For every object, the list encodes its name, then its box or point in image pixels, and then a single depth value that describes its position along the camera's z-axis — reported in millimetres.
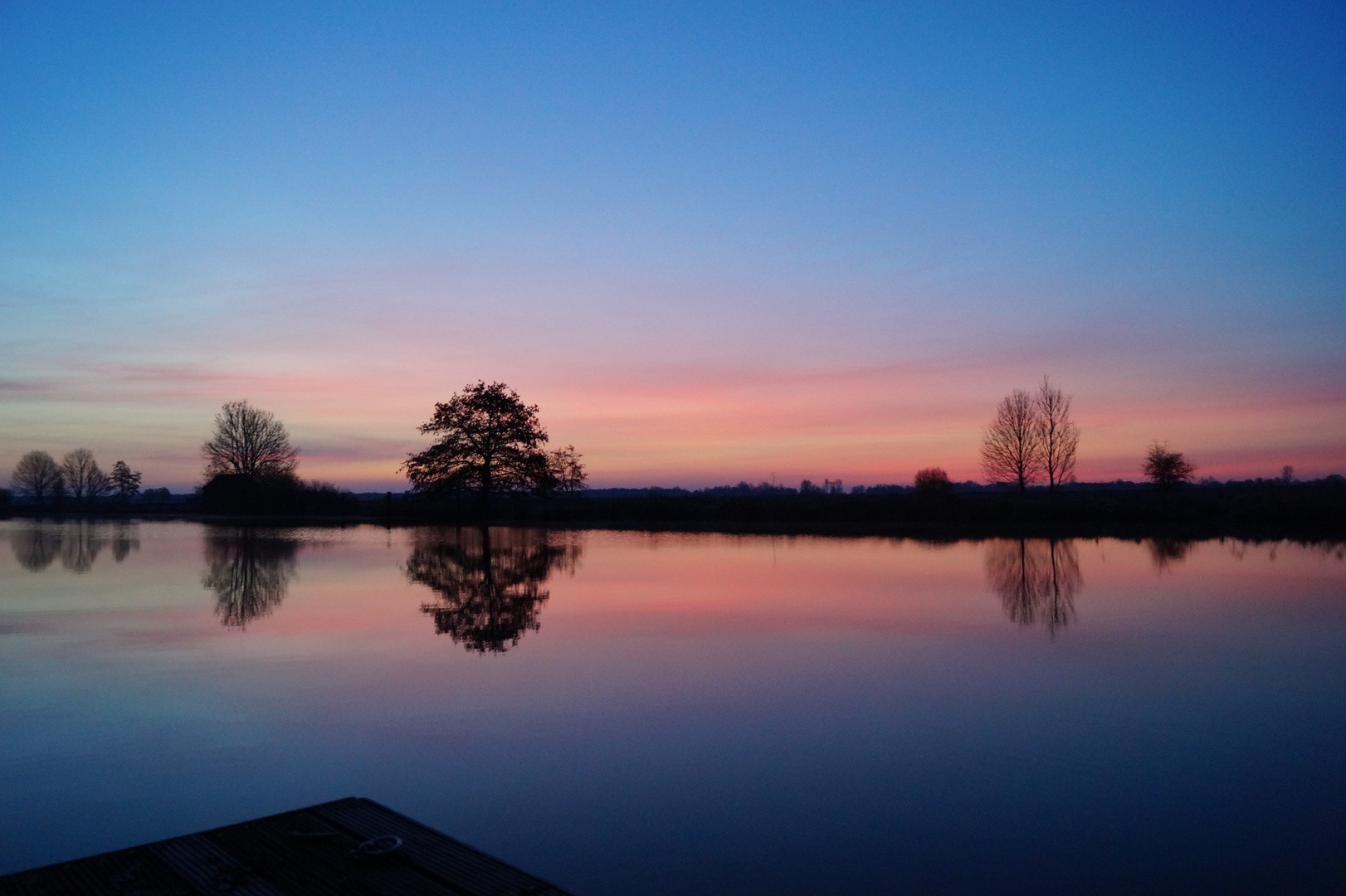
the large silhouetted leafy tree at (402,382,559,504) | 40031
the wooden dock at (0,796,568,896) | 3957
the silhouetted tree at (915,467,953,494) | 43481
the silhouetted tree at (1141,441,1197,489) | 48250
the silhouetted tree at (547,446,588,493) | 41969
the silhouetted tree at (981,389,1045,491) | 45094
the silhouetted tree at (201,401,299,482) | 58812
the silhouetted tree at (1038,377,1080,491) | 44312
